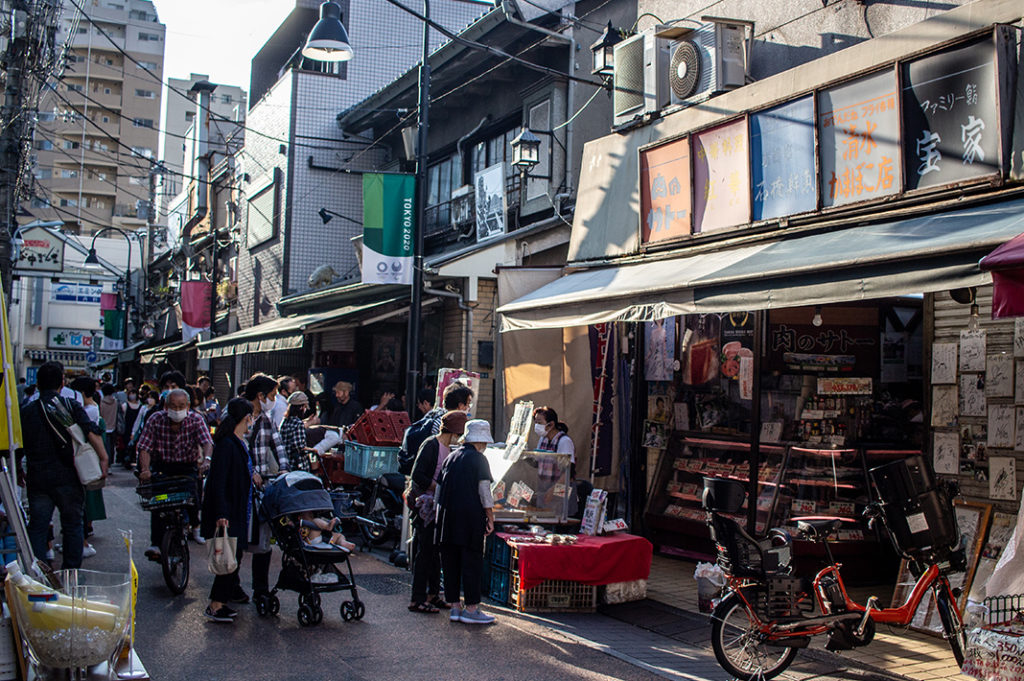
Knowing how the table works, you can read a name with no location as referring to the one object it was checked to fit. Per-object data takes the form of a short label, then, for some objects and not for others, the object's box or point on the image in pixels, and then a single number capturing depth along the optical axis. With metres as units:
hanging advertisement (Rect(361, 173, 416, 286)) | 14.76
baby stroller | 7.76
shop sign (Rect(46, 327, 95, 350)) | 58.72
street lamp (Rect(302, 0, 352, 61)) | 13.88
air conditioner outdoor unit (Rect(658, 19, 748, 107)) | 10.45
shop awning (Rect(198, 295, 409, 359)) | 17.80
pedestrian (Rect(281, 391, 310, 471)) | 9.65
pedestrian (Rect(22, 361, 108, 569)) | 8.09
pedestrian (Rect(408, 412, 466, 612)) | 8.26
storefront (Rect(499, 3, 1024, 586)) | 7.37
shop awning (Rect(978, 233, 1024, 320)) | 5.55
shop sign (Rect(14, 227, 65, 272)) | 23.66
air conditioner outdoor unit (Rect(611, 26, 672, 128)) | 11.48
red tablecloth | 8.39
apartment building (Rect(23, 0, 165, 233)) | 71.62
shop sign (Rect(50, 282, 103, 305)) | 48.37
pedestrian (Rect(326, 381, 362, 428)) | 15.41
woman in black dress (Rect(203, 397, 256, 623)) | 7.73
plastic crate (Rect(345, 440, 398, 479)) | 12.02
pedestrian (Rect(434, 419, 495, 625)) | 7.84
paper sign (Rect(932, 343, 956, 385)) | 7.95
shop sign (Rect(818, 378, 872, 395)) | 10.09
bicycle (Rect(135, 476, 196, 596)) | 8.79
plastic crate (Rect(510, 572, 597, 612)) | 8.47
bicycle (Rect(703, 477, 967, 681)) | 6.42
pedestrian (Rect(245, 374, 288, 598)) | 9.15
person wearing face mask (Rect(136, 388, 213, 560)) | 9.51
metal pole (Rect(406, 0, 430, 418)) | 13.81
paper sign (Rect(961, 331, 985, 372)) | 7.69
